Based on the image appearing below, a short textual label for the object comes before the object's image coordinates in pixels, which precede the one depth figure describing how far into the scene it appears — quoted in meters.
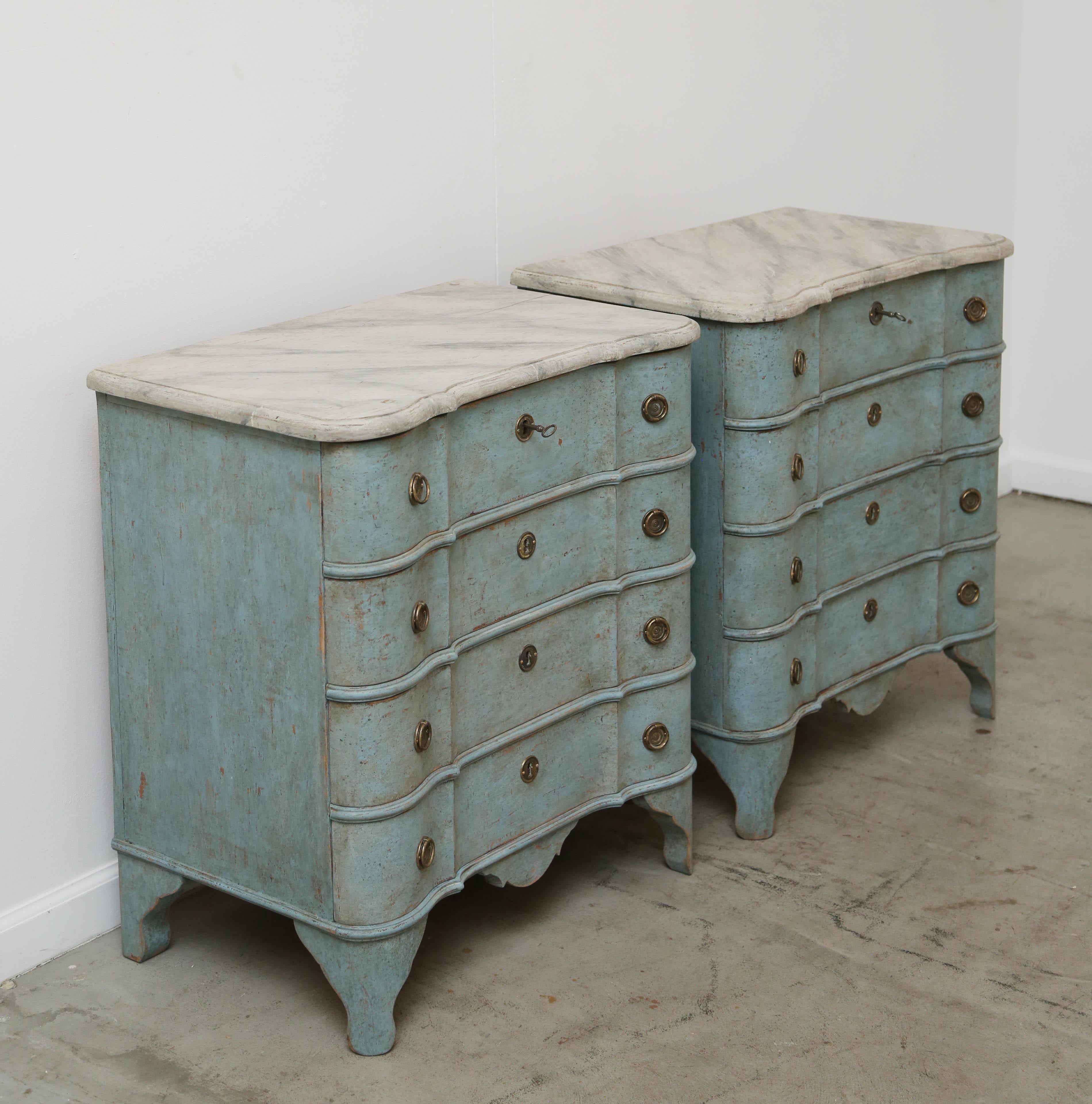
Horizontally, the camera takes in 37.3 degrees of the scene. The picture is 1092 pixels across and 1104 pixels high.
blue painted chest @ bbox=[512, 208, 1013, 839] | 2.94
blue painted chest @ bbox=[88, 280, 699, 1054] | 2.33
